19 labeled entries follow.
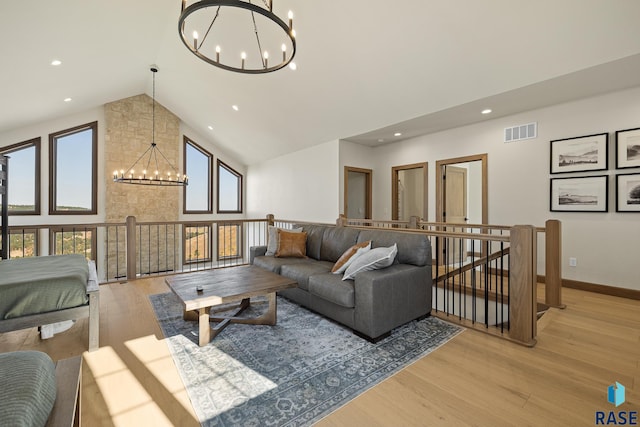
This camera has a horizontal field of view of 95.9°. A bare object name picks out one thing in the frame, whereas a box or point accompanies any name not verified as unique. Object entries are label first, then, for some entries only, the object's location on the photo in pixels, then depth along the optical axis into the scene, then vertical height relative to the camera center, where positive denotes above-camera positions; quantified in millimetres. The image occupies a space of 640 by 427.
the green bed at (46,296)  2117 -650
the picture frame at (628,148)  3596 +820
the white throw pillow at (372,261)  2801 -477
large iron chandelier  4012 +2652
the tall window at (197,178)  8141 +1015
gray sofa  2549 -716
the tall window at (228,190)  8742 +719
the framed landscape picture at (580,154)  3840 +825
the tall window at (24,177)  6008 +750
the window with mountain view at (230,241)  8562 -869
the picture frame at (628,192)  3600 +264
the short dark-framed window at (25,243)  5906 -645
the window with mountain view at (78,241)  6465 -666
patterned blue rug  1731 -1155
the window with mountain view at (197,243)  8125 -869
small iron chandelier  7305 +1318
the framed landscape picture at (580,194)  3859 +265
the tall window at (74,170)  6445 +974
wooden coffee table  2502 -723
